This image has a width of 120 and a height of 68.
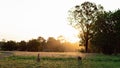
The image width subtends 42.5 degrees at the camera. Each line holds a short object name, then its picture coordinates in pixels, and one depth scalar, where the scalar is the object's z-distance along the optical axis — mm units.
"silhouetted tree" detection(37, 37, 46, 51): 58123
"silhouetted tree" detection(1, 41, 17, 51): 53635
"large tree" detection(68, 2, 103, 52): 47626
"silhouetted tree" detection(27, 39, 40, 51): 54829
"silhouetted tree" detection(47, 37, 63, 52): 60206
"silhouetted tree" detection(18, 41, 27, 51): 54422
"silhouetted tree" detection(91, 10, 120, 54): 39960
